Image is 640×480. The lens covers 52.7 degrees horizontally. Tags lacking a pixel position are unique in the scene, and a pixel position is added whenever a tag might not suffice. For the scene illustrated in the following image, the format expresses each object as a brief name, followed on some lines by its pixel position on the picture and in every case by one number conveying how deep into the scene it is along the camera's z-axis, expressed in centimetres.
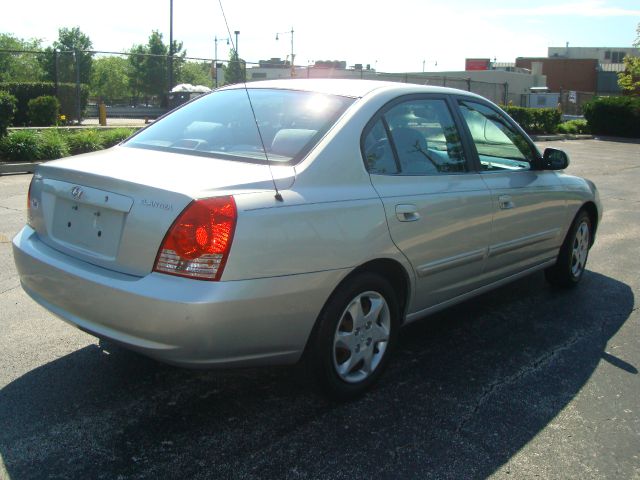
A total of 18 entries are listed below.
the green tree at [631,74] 3719
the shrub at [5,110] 1280
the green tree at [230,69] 2478
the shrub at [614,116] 3009
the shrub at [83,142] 1453
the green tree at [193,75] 4238
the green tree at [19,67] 4929
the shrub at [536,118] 2873
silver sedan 281
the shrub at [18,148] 1294
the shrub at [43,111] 2162
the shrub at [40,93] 2344
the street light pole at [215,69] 2224
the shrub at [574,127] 3031
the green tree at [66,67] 2720
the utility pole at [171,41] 2368
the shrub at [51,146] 1334
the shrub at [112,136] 1527
